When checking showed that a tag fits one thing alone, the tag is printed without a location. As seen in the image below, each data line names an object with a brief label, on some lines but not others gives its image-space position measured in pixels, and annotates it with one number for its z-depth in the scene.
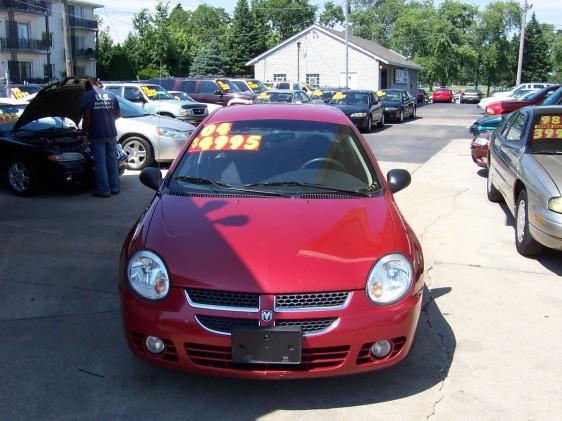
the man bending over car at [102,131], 8.38
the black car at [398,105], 25.56
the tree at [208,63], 51.88
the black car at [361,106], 19.88
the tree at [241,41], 60.81
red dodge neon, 3.01
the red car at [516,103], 18.81
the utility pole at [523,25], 40.28
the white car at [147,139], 10.98
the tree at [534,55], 70.81
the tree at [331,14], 103.12
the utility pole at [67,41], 24.42
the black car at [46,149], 8.48
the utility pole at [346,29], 35.91
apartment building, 45.34
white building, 46.38
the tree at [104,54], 49.00
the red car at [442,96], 52.28
